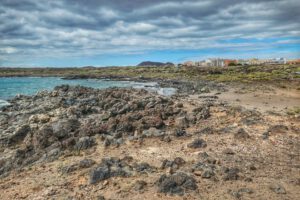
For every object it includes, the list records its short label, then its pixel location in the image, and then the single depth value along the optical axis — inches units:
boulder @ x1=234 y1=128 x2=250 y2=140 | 422.7
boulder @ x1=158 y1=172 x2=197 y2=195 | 278.1
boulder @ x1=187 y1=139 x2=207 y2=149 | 395.3
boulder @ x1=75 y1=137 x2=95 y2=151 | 411.2
